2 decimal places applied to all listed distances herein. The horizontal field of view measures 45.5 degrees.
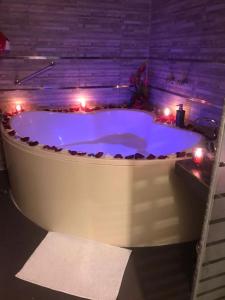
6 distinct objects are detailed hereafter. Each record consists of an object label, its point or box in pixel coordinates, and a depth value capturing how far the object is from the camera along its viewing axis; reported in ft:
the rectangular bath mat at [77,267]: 5.49
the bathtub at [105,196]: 6.03
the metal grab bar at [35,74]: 9.91
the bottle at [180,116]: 8.49
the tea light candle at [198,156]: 5.76
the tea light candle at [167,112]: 9.60
